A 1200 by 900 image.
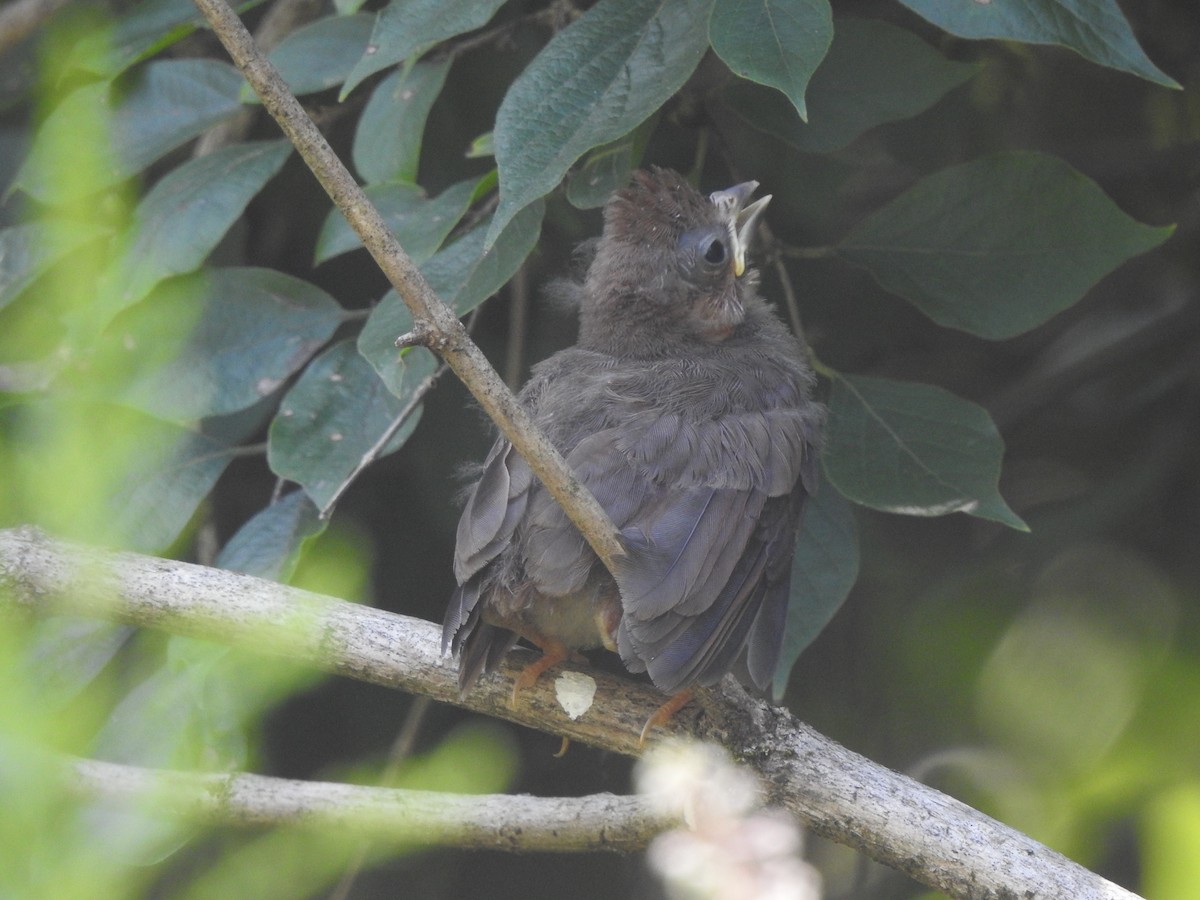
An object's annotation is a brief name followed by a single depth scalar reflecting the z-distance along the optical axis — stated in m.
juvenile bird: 3.67
